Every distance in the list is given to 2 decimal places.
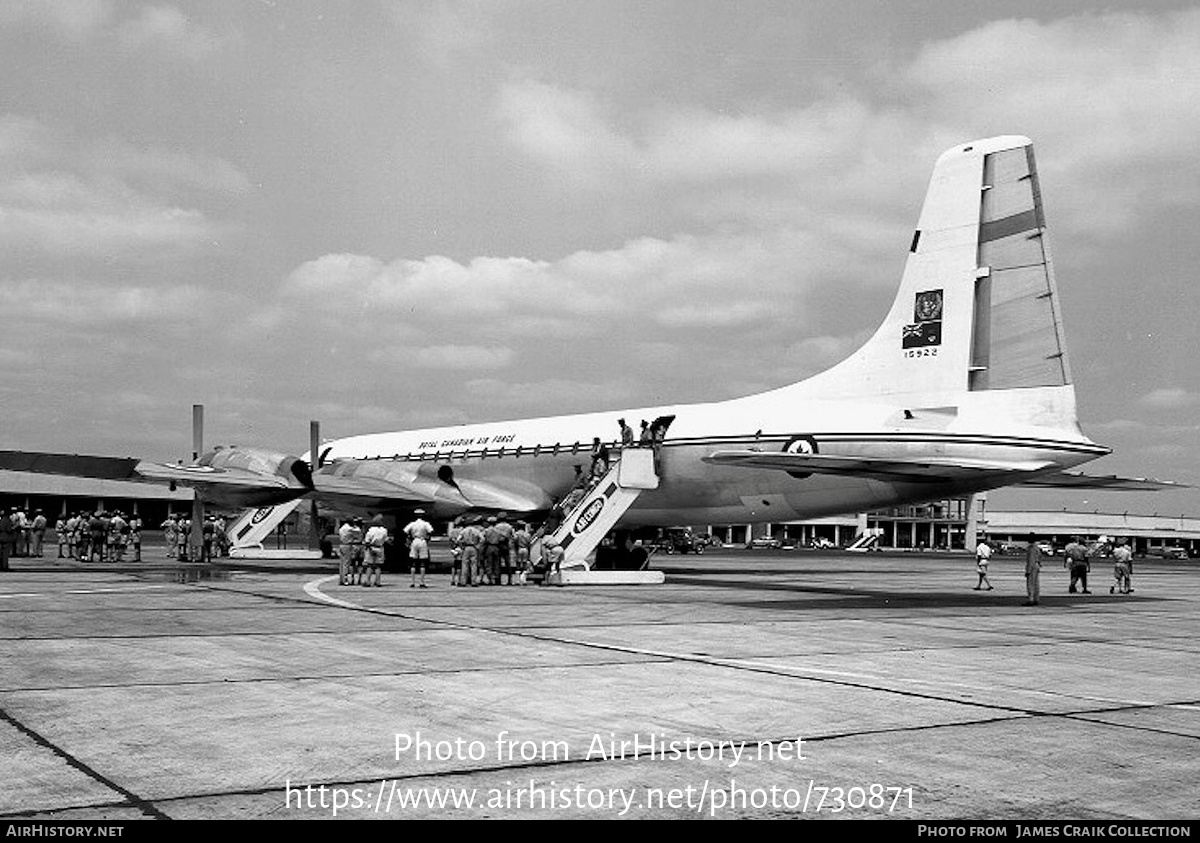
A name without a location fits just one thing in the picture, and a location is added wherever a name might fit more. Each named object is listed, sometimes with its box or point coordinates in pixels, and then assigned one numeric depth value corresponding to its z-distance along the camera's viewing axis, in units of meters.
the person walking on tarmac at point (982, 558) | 27.88
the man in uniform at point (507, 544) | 24.56
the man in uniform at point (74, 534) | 35.12
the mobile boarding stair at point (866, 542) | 92.10
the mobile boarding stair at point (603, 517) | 25.23
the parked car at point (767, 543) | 100.60
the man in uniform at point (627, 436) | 27.07
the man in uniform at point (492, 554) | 24.50
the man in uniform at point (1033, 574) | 21.52
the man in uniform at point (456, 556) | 24.16
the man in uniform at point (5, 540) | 27.52
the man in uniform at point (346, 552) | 23.16
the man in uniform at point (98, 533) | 32.97
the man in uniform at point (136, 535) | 34.21
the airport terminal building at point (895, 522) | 75.25
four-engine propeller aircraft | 21.00
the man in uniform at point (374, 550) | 22.98
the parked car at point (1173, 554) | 96.47
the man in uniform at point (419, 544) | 22.97
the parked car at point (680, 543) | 64.69
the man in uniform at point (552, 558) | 24.50
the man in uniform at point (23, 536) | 33.53
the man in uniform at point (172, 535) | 35.53
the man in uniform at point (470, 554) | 23.70
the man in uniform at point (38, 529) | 37.00
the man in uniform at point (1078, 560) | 26.73
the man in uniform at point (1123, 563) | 26.88
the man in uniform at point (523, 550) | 25.23
